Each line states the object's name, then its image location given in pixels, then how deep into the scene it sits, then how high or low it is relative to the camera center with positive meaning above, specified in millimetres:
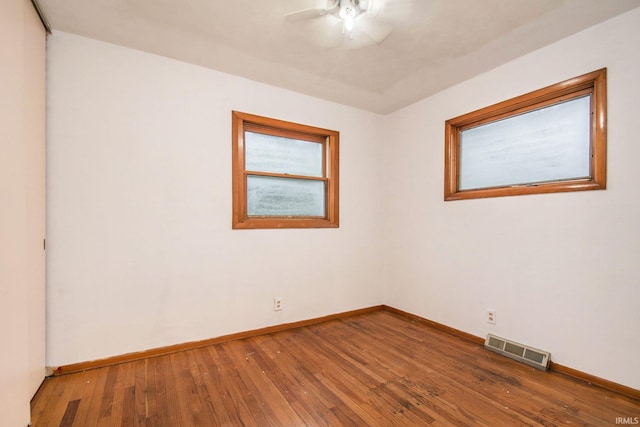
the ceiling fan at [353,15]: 1776 +1332
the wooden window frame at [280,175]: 2754 +462
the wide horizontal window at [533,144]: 2051 +606
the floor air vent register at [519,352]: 2179 -1172
